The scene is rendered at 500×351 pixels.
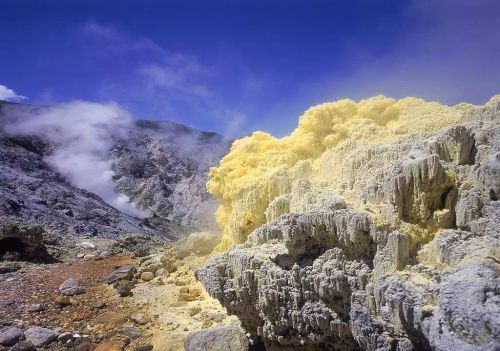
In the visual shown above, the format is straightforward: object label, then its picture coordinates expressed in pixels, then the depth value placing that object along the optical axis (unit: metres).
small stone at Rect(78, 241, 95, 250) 22.48
